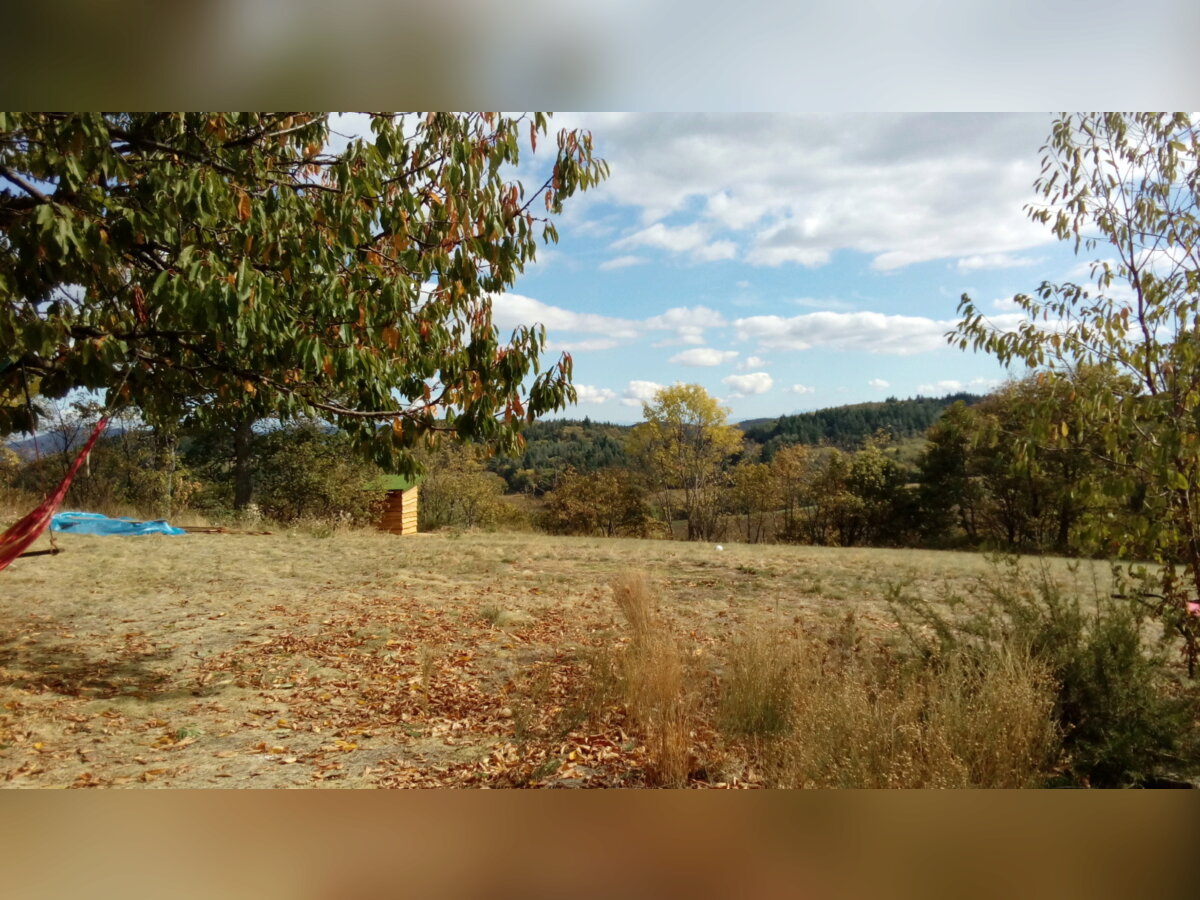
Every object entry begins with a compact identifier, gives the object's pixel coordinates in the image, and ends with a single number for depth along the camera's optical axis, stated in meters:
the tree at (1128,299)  2.50
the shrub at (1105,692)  2.56
